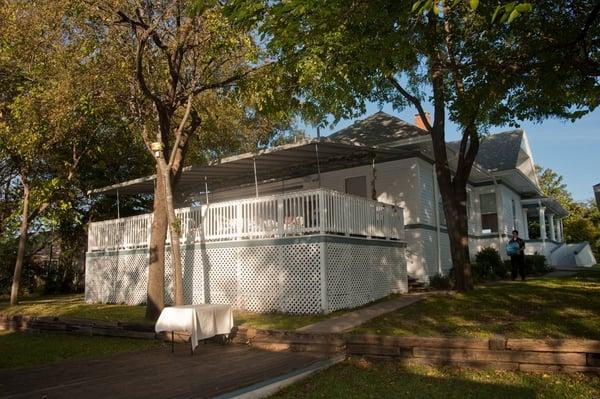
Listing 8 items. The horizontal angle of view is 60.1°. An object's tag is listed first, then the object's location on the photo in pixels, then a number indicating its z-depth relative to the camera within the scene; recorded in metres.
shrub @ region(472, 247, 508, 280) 18.47
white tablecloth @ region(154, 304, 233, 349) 8.82
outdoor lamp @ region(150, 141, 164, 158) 11.51
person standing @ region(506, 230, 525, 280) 17.56
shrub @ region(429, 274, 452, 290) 16.33
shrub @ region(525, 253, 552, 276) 20.97
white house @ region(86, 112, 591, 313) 12.66
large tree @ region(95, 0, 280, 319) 11.66
